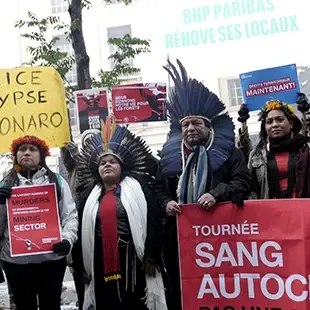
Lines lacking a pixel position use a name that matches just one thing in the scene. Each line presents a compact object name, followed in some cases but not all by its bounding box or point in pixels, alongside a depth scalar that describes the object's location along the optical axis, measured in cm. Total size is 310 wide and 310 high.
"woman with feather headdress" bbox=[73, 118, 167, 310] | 380
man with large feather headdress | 372
